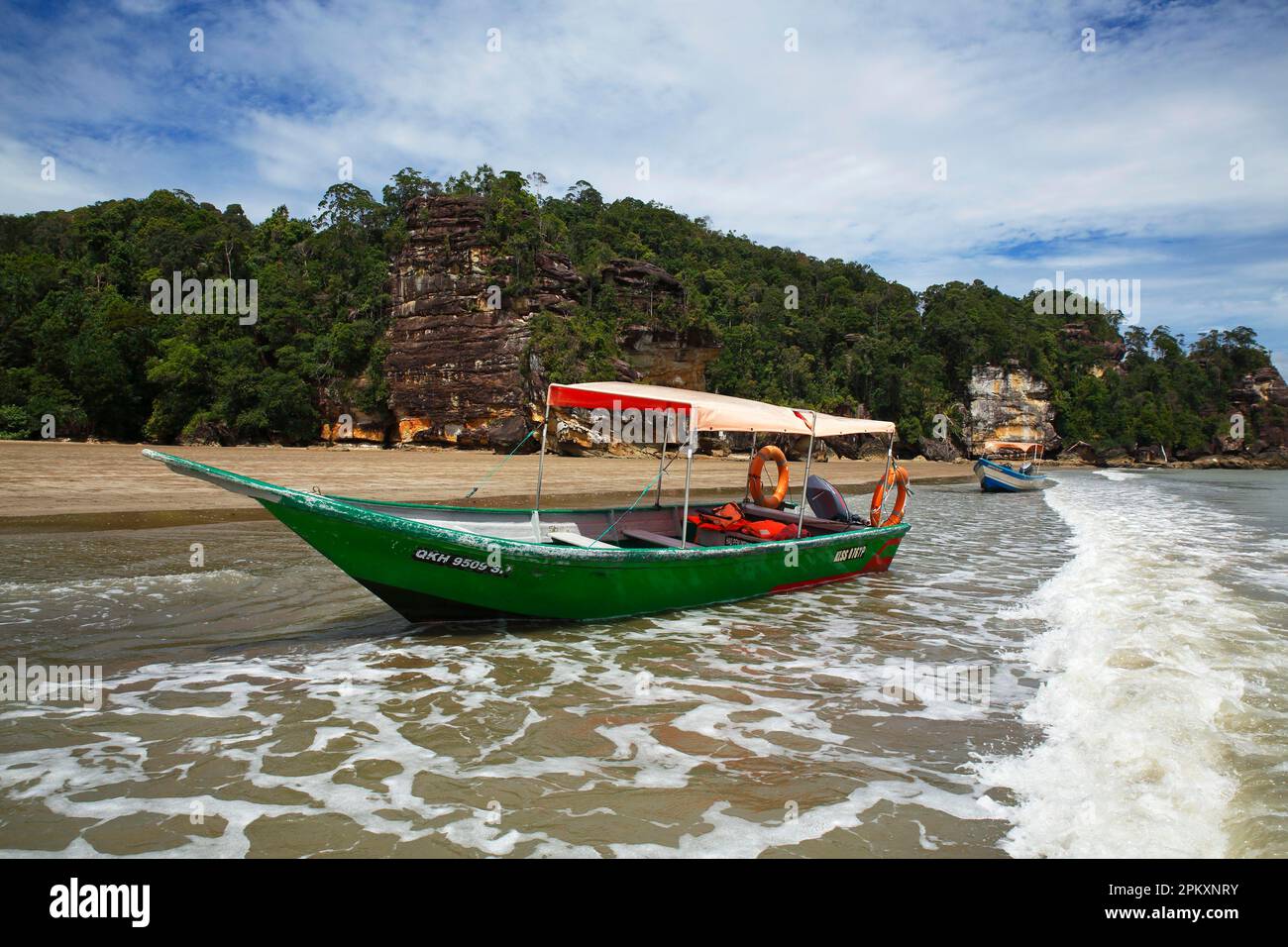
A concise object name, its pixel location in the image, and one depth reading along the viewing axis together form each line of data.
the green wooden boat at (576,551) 6.23
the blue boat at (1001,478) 31.91
